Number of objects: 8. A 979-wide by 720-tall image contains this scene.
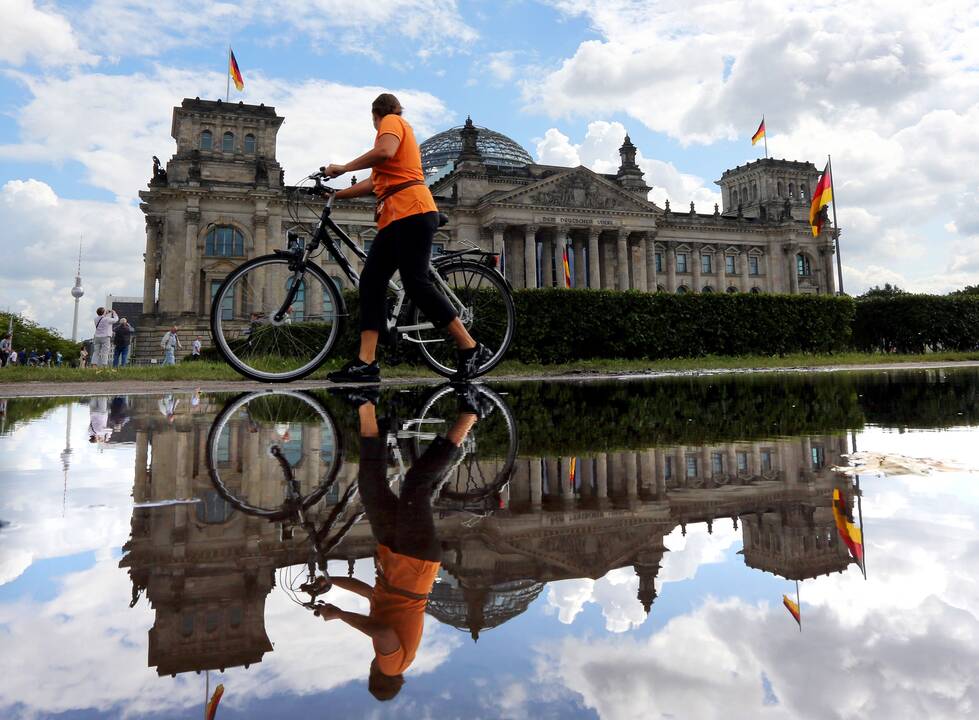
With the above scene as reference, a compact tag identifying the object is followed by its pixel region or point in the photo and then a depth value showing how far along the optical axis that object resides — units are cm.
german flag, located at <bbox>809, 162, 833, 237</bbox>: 2973
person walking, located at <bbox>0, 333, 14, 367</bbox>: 3431
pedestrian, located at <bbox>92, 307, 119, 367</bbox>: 1908
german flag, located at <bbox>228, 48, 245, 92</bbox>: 4300
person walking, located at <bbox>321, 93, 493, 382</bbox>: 470
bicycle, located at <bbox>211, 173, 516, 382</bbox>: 563
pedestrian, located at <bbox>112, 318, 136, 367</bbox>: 2197
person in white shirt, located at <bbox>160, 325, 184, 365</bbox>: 2812
